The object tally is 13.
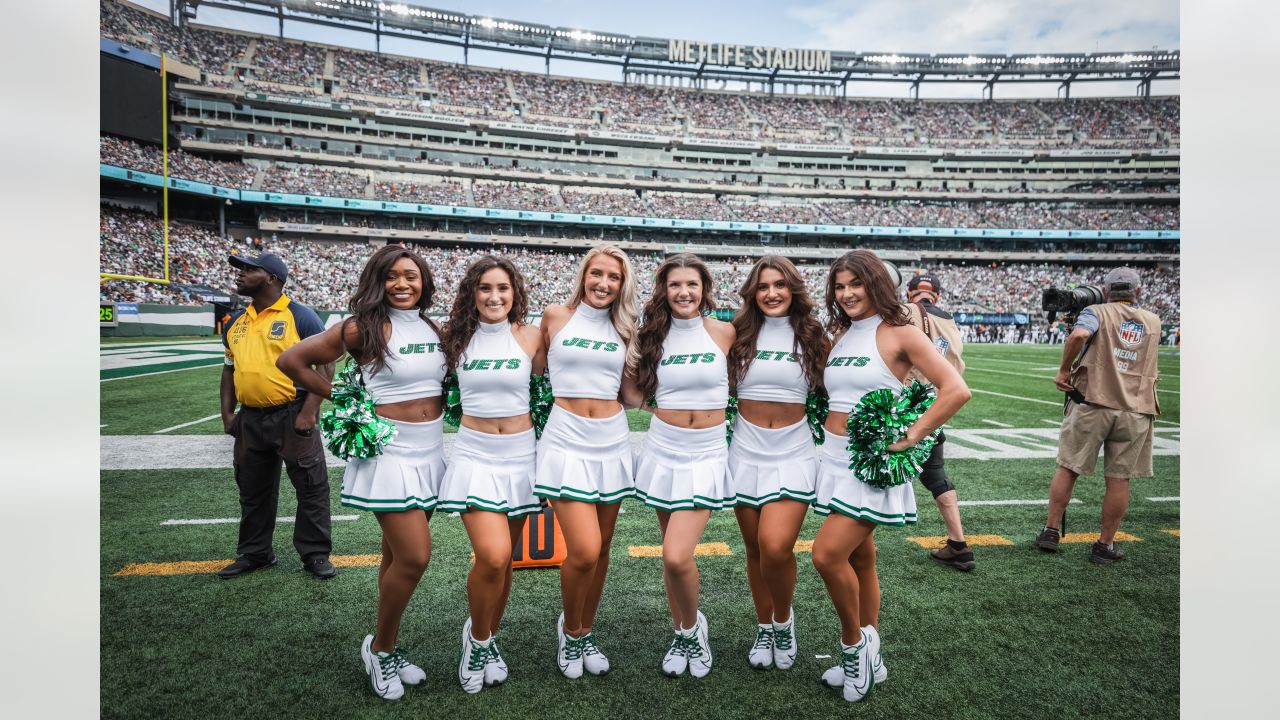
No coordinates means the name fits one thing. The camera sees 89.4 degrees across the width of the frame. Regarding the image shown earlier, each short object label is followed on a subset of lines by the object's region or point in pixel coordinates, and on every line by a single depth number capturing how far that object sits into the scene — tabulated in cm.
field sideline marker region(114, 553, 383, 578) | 398
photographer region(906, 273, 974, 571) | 419
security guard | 394
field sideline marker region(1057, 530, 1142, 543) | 476
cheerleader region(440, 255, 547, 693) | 278
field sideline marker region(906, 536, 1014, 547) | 471
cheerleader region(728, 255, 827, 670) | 290
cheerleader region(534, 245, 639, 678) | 286
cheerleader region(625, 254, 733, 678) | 290
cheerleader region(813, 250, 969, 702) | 273
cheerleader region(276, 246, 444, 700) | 277
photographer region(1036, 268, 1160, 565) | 430
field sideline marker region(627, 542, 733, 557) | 452
